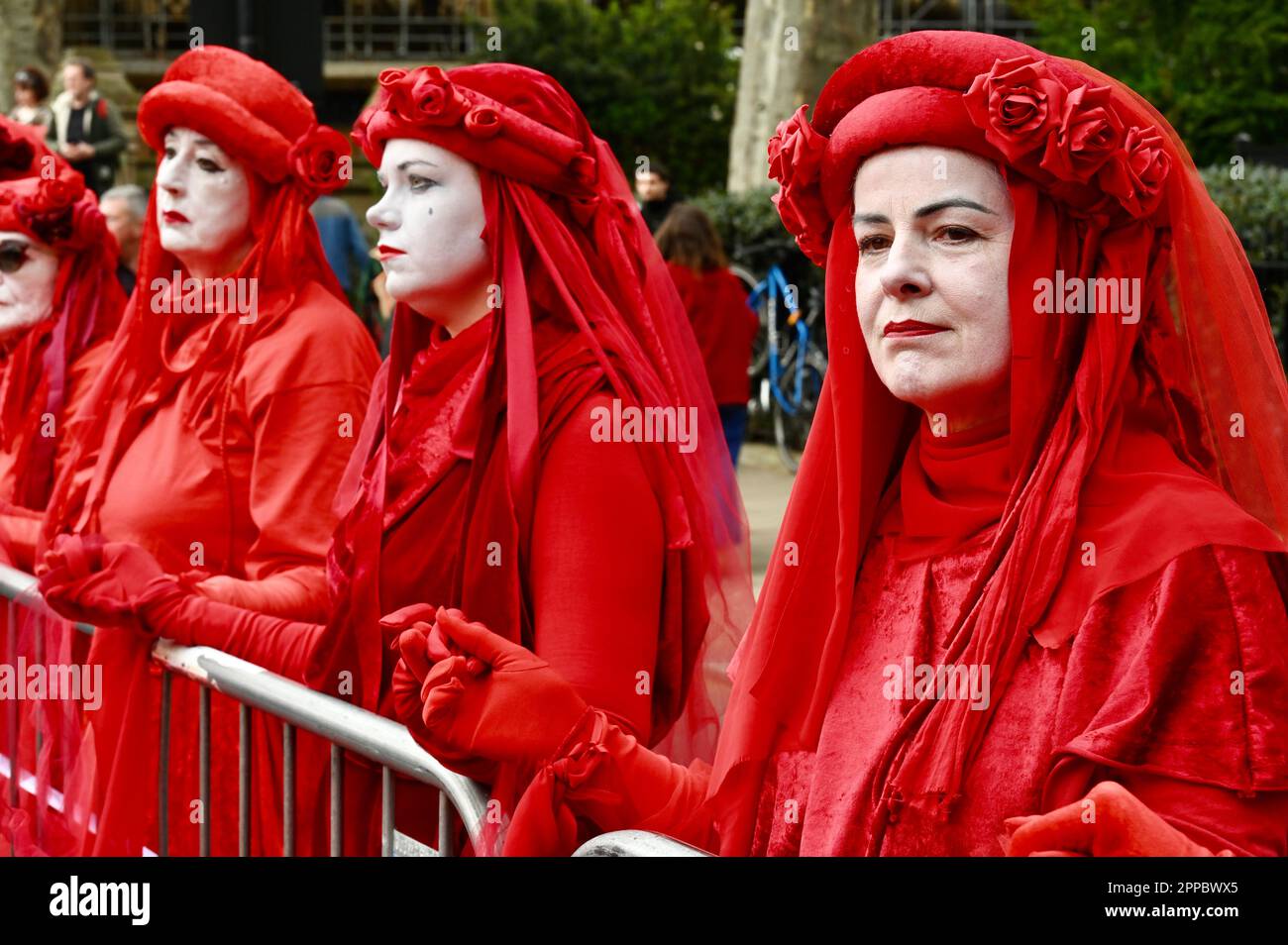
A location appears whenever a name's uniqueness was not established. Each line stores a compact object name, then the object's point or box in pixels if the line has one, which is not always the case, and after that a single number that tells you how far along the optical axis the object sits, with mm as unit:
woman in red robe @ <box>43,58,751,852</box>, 3166
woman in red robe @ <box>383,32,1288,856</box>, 2088
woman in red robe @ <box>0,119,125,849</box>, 5199
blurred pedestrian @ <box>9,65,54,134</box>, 15297
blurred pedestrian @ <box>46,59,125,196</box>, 15000
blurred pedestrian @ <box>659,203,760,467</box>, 9305
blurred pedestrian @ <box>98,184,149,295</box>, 7633
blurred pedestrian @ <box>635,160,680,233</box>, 10906
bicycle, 13273
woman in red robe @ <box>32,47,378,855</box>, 4004
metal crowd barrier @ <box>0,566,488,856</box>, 2836
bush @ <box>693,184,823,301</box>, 14359
